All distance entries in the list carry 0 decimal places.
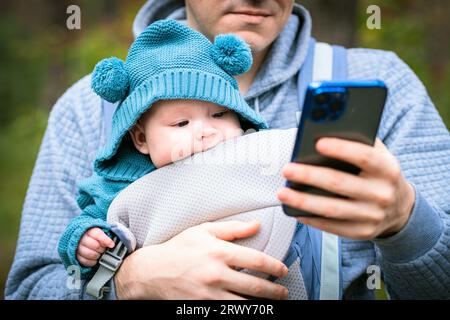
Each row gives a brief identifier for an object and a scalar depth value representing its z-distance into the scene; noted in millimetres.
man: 1397
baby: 1742
